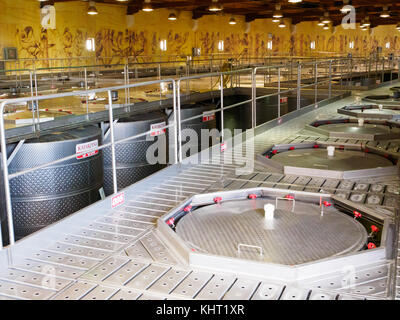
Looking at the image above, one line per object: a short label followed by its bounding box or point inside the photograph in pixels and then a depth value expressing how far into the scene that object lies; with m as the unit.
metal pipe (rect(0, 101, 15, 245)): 2.70
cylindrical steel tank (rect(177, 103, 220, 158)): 9.54
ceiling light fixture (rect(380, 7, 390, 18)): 20.11
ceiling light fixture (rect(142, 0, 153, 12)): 15.22
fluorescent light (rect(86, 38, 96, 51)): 18.92
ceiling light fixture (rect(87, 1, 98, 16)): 15.05
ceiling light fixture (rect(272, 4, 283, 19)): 17.69
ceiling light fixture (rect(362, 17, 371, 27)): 23.37
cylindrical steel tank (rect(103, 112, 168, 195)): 7.80
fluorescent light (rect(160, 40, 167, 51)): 22.76
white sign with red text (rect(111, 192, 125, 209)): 3.61
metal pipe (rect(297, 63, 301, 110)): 7.97
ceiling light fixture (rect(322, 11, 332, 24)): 20.75
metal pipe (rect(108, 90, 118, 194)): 3.67
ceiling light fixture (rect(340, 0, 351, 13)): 13.65
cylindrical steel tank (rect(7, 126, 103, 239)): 6.04
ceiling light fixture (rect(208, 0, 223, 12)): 15.60
